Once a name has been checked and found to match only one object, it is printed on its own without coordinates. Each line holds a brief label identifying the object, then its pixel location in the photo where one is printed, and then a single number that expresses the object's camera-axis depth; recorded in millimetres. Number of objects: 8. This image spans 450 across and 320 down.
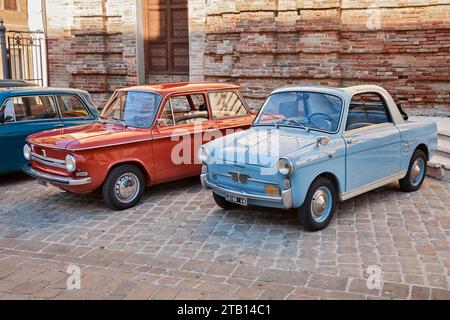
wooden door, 13703
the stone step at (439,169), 8344
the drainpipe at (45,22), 14836
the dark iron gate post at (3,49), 11781
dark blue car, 8266
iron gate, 15415
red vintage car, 6688
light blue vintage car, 5785
